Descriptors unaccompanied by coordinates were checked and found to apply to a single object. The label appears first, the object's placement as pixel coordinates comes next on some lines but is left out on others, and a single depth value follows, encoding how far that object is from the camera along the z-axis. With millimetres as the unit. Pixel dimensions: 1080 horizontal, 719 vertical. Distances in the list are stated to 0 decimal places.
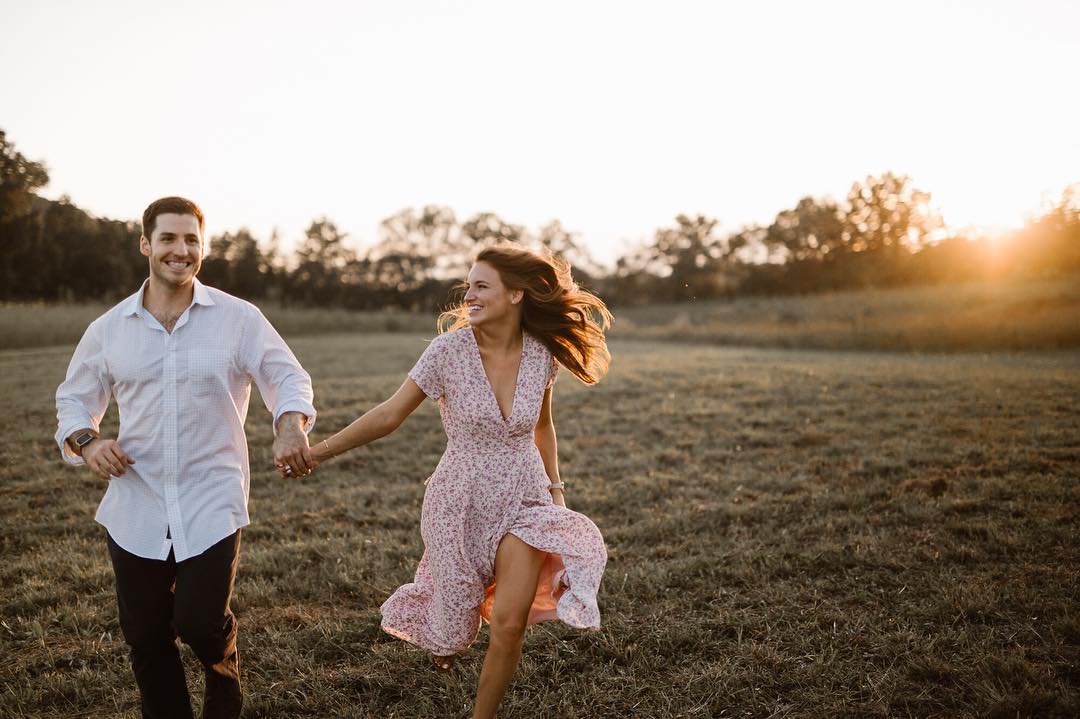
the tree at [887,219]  40875
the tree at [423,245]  59031
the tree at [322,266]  49062
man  3068
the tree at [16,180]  25469
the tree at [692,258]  49969
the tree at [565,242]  62112
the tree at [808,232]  47875
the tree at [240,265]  42719
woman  3377
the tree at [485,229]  63781
